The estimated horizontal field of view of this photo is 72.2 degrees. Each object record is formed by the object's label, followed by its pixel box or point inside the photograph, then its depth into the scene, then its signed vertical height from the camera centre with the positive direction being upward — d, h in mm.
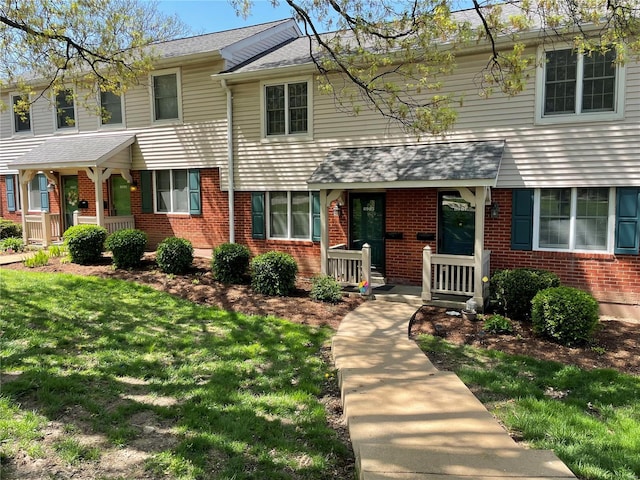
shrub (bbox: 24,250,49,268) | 11227 -1383
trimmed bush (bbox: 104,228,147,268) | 11180 -1039
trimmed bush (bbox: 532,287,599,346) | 6863 -1779
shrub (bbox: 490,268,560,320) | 8219 -1604
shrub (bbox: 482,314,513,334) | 7535 -2100
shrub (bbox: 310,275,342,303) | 9273 -1835
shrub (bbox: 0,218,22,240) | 15491 -771
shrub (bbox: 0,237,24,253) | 13938 -1232
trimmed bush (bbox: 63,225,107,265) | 11648 -979
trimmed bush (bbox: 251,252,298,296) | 9633 -1524
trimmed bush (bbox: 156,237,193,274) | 10883 -1234
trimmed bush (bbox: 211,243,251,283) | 10367 -1362
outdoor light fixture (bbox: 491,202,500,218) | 9641 -138
